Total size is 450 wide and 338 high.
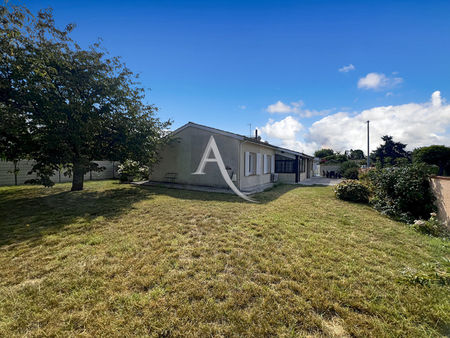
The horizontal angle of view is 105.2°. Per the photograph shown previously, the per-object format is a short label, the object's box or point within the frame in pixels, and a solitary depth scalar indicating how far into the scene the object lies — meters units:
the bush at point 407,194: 6.02
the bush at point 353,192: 8.25
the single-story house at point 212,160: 10.26
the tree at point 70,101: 6.93
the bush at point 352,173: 17.36
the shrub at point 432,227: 4.89
